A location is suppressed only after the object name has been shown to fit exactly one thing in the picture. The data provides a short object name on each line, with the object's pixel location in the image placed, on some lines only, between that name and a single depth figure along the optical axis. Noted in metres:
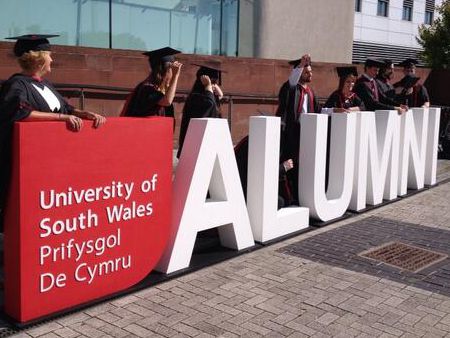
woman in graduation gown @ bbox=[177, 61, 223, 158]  5.54
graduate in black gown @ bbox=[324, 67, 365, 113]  7.08
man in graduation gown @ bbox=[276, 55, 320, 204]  6.46
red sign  3.45
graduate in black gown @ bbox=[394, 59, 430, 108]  9.04
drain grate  5.05
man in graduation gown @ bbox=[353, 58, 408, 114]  7.89
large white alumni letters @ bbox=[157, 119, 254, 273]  4.56
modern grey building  10.27
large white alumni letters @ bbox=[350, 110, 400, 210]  6.91
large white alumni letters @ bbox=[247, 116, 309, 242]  5.33
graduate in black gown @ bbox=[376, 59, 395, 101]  8.41
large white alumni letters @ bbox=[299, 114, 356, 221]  6.11
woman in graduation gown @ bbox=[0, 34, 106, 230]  3.44
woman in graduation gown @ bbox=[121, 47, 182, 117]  4.46
